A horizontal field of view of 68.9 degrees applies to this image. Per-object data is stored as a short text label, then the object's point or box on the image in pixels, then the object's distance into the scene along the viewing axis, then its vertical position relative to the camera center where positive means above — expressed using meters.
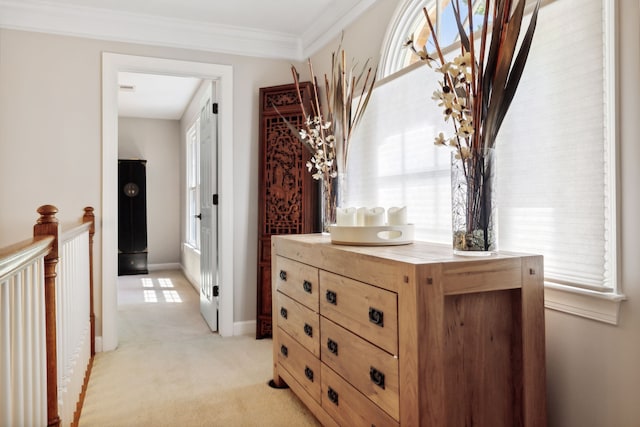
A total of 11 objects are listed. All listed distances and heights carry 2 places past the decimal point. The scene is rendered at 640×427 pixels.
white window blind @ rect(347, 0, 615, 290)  1.58 +0.20
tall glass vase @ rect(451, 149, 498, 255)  1.62 +0.01
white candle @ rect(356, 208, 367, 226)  2.07 -0.03
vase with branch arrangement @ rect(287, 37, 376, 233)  2.76 +0.56
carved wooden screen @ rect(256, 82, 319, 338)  3.74 +0.23
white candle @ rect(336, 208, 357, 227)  2.13 -0.03
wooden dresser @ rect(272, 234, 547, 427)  1.43 -0.43
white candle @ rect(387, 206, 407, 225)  2.10 -0.02
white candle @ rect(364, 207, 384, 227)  2.03 -0.03
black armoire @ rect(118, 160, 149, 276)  6.99 -0.09
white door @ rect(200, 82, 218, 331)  3.95 +0.02
